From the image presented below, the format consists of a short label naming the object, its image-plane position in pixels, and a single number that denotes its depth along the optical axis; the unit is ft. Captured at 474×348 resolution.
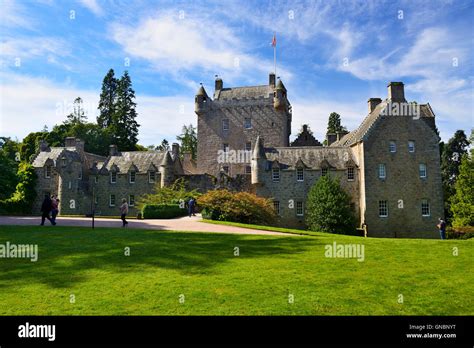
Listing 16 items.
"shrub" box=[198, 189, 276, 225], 95.20
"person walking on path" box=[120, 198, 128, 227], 75.76
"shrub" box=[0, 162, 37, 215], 133.80
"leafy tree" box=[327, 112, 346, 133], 213.25
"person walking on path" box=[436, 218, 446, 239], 84.35
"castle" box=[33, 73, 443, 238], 119.34
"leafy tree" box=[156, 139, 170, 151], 275.80
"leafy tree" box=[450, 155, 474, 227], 139.33
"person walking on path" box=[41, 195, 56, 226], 70.54
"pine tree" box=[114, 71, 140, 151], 210.18
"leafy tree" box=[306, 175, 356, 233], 105.60
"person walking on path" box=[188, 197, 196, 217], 104.47
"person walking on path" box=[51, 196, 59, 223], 73.61
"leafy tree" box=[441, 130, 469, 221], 181.88
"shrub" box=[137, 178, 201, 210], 120.17
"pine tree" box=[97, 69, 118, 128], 225.97
